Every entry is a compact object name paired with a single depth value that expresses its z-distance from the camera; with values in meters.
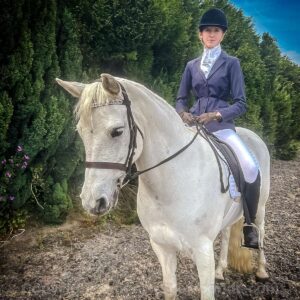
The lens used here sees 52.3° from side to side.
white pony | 1.81
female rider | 2.76
